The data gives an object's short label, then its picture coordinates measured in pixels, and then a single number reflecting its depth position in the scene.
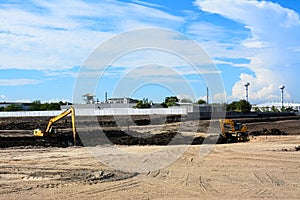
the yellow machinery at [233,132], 37.72
